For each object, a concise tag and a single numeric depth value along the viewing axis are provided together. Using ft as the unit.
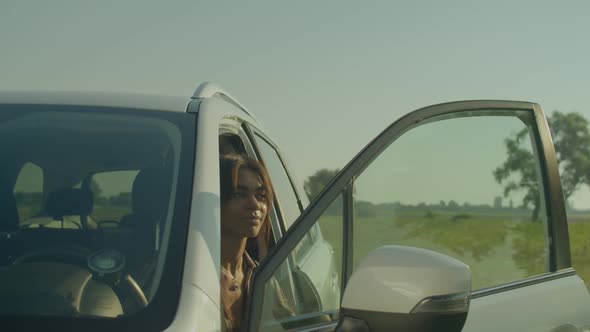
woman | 11.59
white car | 7.91
